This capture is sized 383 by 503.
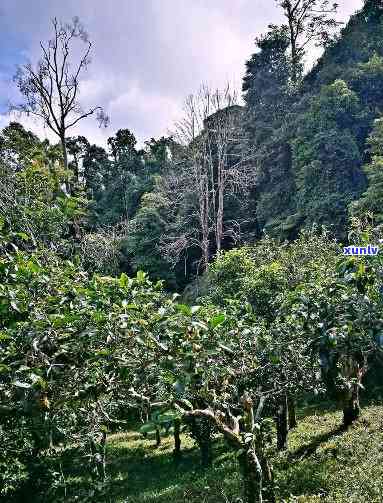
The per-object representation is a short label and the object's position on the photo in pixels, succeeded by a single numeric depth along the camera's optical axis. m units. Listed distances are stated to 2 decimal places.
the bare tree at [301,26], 25.89
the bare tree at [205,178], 20.97
